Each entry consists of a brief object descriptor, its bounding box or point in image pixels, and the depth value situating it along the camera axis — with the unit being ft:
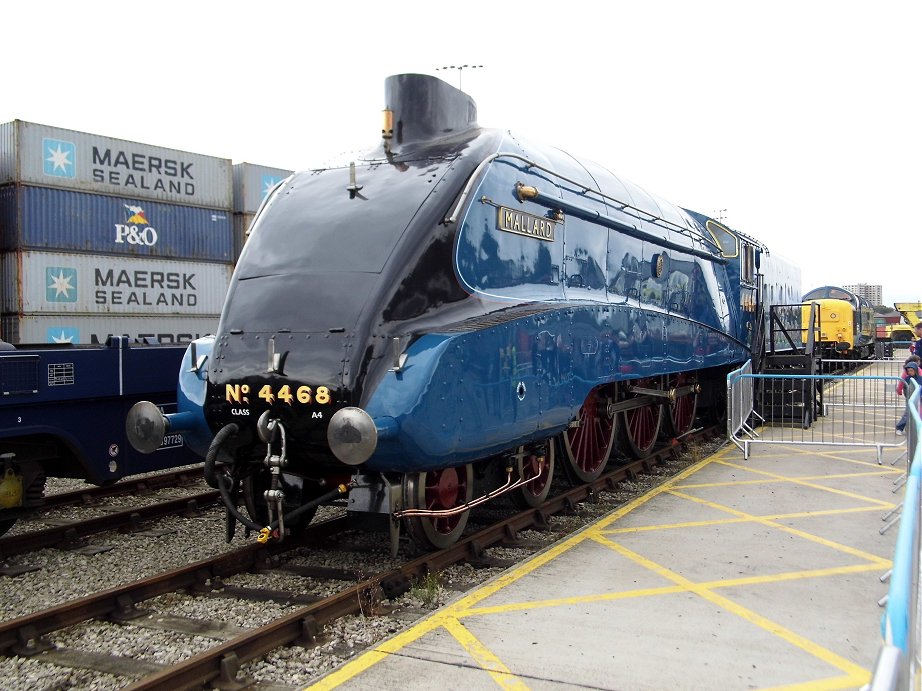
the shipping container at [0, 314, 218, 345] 62.44
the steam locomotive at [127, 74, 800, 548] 16.84
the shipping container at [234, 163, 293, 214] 79.91
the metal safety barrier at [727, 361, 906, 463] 37.06
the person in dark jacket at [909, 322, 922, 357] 40.59
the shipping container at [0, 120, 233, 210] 62.90
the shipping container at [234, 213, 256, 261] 80.12
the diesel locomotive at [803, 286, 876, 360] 92.17
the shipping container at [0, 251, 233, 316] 62.54
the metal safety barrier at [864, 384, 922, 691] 5.26
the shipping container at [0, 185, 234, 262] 63.05
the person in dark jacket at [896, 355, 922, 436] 38.71
